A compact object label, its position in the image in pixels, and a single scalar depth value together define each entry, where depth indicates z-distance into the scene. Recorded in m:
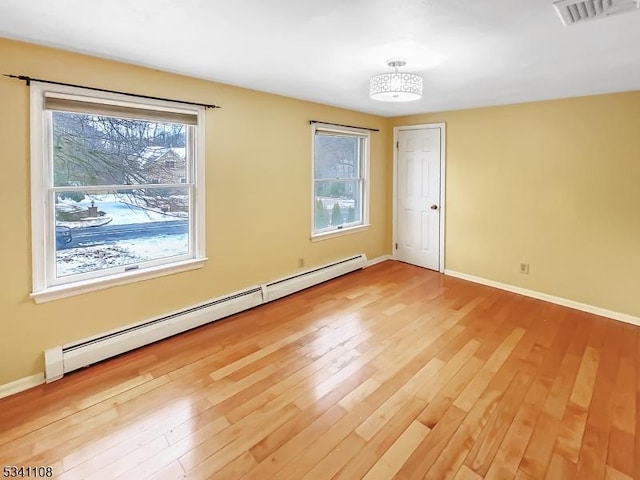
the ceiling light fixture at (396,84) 2.66
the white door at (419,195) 5.02
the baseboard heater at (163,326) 2.55
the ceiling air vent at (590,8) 1.67
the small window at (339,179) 4.55
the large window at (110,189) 2.47
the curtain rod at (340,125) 4.26
